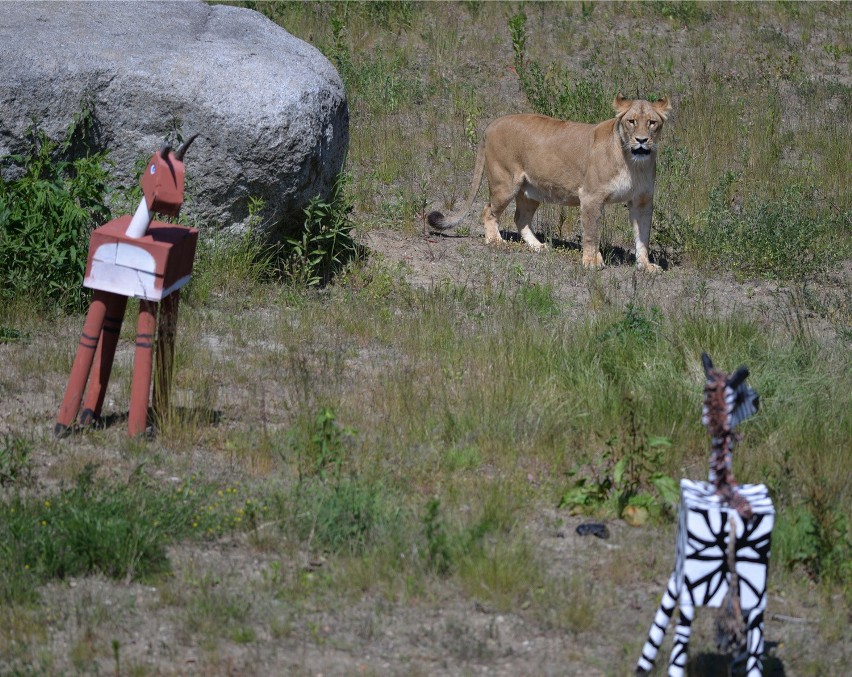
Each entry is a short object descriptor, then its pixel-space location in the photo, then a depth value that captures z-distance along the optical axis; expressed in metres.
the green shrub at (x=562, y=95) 26.34
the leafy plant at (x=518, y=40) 28.38
